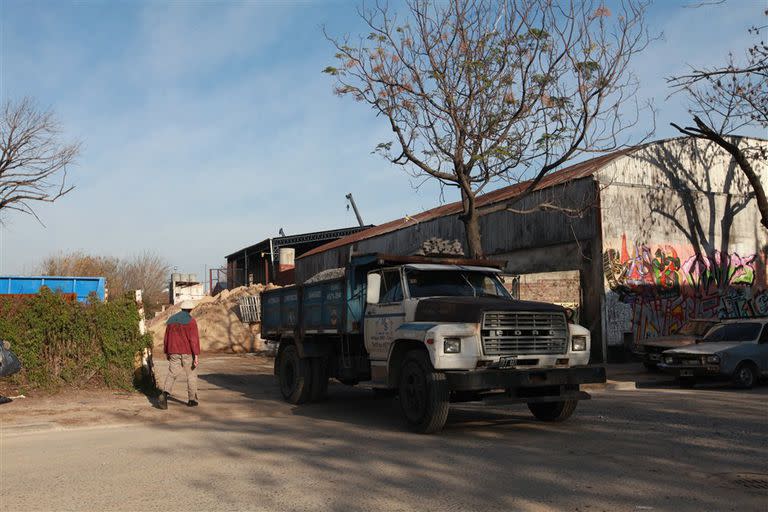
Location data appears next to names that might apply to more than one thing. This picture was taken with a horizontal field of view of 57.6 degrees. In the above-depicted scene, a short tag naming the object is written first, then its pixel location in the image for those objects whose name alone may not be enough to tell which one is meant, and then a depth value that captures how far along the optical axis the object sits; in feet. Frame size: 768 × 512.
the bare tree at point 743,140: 63.52
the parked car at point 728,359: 49.60
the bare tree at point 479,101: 55.16
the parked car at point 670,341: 58.65
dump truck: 28.81
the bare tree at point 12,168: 96.84
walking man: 40.32
